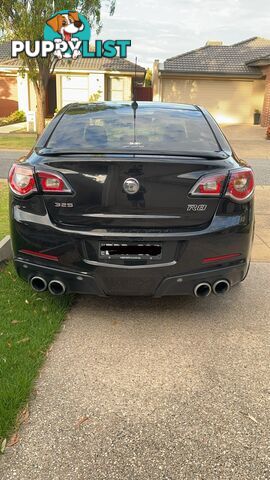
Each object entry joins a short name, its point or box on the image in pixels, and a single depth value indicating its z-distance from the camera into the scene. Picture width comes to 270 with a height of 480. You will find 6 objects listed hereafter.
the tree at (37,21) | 17.75
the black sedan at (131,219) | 3.23
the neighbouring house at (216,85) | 28.50
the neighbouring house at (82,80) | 30.62
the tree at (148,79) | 44.42
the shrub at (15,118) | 29.38
